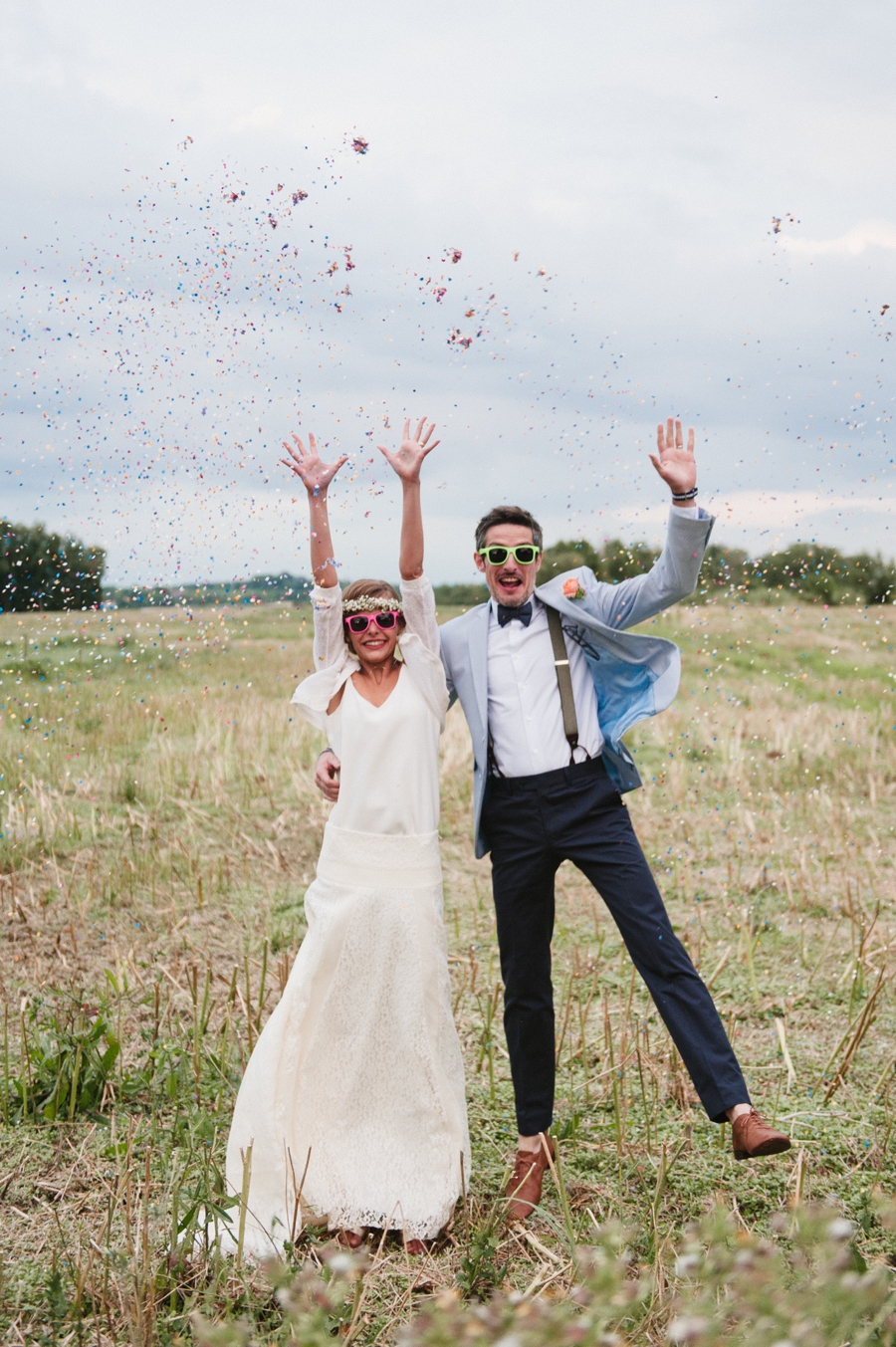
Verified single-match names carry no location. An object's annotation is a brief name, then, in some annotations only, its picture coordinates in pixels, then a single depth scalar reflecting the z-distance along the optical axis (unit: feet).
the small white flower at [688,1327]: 4.78
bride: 11.50
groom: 12.23
